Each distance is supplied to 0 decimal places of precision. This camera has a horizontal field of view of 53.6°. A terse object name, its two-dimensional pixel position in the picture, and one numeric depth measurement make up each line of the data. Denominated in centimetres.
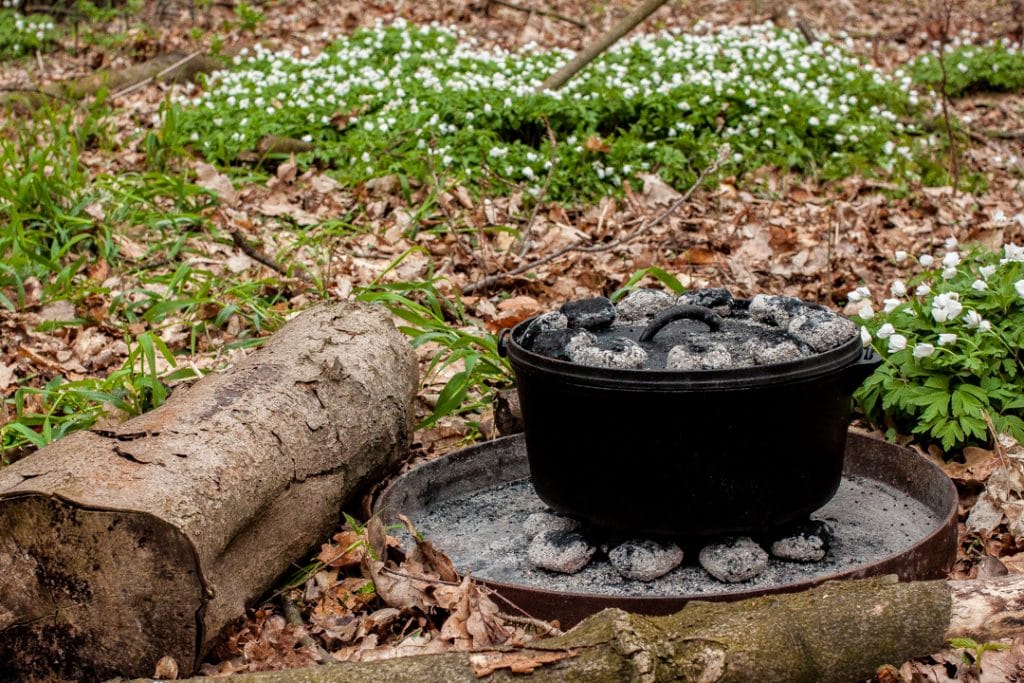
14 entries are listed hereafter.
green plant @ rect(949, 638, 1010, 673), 237
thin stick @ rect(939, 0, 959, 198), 631
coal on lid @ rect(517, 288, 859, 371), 288
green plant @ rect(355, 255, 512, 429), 420
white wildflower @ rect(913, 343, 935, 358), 351
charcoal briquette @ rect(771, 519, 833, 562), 311
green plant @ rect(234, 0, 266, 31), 1003
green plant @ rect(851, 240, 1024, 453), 355
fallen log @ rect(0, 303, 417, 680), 259
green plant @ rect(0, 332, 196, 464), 379
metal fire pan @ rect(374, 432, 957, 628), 276
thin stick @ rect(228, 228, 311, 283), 540
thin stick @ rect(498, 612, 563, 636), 277
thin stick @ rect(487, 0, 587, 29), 987
